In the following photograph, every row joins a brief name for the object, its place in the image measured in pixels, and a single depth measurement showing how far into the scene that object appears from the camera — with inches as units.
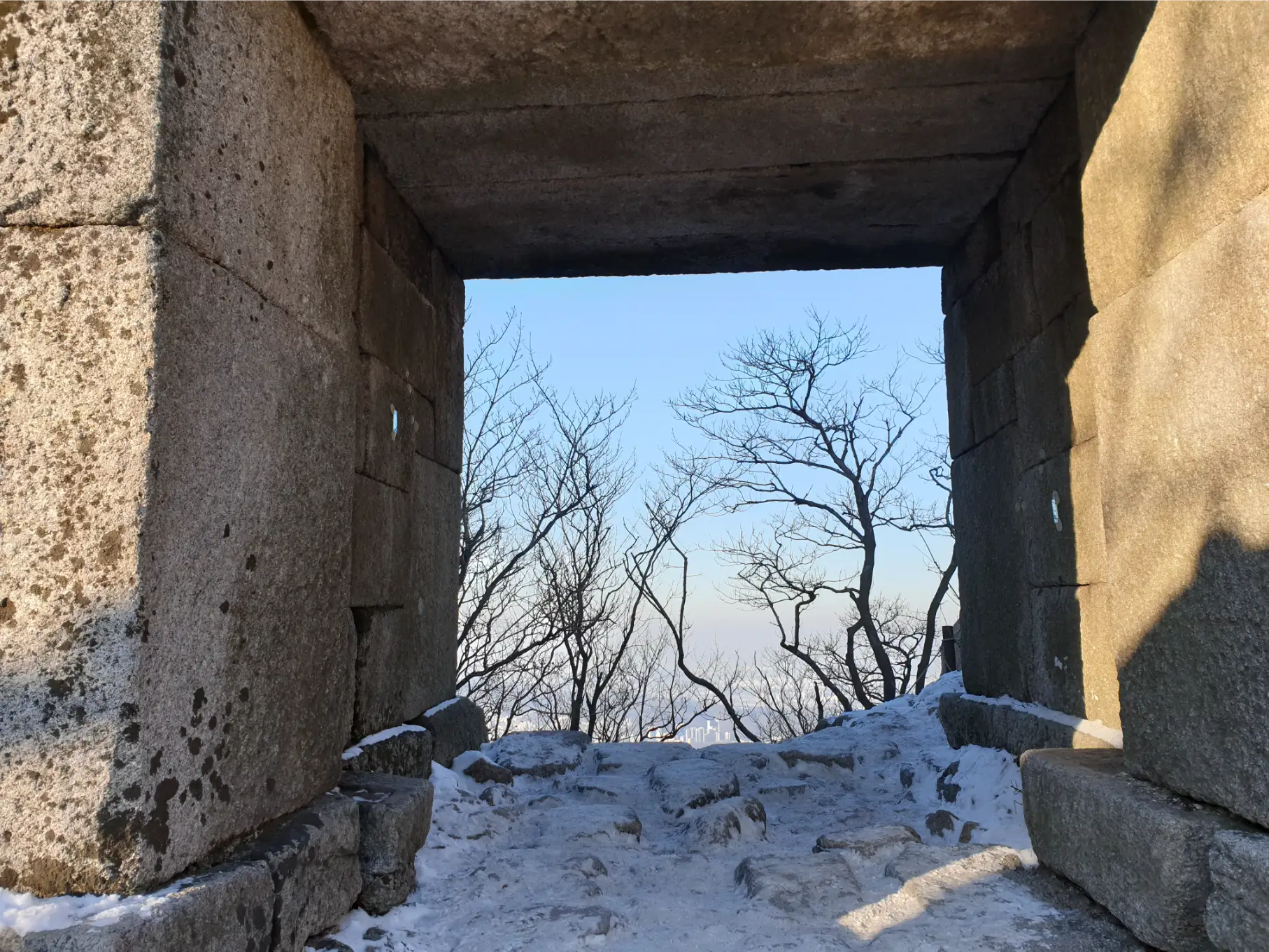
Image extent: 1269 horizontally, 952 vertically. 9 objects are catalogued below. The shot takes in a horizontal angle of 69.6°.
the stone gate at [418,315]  60.7
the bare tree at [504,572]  435.8
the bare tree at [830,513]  486.9
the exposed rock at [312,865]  71.6
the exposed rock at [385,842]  87.9
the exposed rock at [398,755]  106.3
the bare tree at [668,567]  497.4
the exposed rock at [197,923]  53.2
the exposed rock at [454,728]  133.7
